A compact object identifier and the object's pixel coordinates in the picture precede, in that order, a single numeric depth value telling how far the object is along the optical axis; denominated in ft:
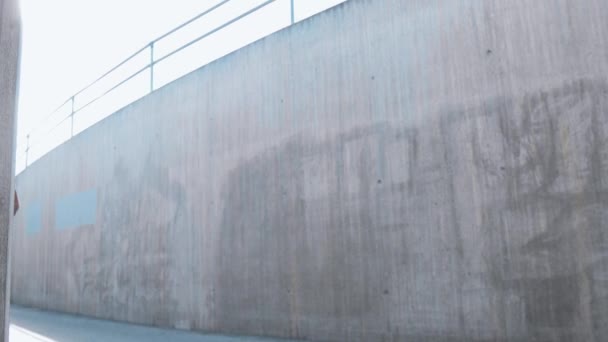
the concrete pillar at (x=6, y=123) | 5.87
